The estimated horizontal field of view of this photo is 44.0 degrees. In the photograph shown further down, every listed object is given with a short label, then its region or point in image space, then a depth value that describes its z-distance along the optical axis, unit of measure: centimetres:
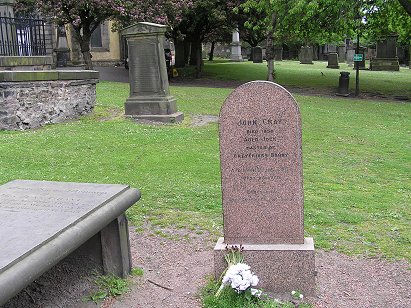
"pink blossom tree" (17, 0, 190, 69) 1997
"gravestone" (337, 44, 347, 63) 4825
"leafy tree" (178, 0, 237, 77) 2448
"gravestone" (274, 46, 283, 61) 4986
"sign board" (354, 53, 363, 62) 2060
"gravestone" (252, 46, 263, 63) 4197
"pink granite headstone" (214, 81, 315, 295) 402
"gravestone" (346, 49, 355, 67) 4308
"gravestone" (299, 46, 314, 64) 4478
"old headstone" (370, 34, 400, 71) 3566
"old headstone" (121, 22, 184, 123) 1277
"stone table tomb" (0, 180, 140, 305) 302
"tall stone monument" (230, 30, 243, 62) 4397
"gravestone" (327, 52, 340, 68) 3750
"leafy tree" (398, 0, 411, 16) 1830
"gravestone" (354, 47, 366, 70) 3684
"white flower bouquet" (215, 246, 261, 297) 375
